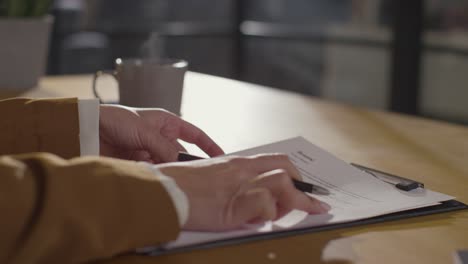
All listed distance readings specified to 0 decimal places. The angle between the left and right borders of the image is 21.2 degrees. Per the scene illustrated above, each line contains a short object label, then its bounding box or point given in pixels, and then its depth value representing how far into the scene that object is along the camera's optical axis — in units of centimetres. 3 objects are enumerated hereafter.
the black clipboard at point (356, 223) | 108
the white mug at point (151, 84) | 152
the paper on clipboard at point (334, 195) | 111
